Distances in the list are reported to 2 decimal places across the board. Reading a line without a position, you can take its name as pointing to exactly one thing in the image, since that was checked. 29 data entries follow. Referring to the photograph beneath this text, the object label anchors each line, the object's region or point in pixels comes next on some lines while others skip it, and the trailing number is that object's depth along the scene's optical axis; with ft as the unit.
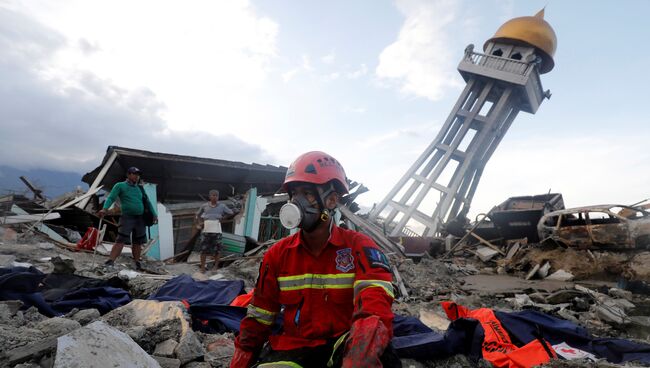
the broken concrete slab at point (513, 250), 36.40
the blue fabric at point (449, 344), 7.49
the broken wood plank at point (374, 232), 37.19
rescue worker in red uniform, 5.63
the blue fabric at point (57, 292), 10.58
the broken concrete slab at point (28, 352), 5.80
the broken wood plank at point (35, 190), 40.82
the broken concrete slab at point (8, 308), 8.73
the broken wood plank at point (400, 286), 22.36
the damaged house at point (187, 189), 29.63
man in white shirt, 24.44
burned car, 27.17
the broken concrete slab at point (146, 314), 9.63
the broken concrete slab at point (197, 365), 7.77
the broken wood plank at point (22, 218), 25.04
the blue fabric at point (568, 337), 10.46
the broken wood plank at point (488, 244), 38.77
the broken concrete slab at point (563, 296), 20.22
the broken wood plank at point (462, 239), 43.48
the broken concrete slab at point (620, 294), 21.20
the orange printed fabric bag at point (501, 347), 9.65
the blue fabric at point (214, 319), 11.21
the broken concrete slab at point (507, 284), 24.49
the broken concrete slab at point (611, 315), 15.93
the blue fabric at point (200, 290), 14.35
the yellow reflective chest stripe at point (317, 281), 5.95
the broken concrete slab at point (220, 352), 8.34
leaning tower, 63.72
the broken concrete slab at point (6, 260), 15.85
